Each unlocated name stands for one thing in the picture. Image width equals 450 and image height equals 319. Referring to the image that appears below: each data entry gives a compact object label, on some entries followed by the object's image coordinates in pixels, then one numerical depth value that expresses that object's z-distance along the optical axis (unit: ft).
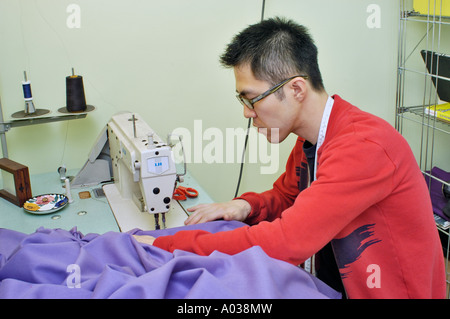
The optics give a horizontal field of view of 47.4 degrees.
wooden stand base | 6.67
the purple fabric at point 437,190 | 9.18
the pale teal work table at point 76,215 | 6.25
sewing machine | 5.65
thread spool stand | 7.13
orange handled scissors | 6.75
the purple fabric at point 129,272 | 3.49
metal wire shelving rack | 9.24
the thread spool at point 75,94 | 7.20
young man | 4.39
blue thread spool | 7.07
